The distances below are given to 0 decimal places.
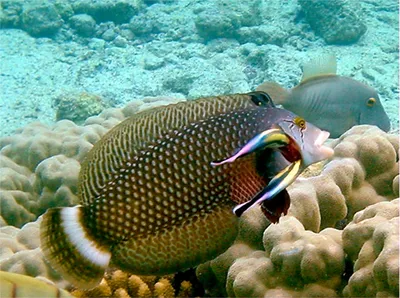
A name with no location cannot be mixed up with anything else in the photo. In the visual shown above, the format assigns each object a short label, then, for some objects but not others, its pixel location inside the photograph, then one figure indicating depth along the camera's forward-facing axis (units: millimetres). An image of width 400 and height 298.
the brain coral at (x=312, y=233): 566
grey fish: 984
